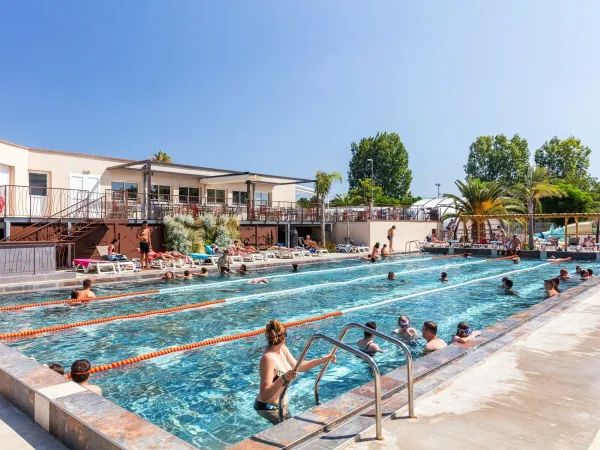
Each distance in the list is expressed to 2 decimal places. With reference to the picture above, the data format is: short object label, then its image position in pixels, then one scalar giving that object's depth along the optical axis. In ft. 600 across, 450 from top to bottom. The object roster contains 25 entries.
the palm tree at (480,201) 103.35
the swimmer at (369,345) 25.76
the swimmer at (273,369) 15.07
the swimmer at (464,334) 22.73
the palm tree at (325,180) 122.72
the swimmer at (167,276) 51.65
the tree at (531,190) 93.94
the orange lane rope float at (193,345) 22.75
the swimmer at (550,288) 41.27
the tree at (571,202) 146.00
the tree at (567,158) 204.64
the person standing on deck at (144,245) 56.13
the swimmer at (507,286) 47.57
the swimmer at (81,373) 17.85
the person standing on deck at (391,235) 94.11
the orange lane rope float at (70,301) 35.63
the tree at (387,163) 229.66
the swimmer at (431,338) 25.43
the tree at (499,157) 219.20
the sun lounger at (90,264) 51.59
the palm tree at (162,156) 153.87
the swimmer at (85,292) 38.58
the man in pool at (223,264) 56.75
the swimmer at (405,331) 28.45
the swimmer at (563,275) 52.44
